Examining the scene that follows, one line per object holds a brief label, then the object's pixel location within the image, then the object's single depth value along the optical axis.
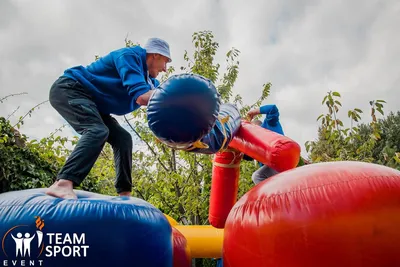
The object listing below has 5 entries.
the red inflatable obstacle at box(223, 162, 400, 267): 1.63
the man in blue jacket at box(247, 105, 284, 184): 3.43
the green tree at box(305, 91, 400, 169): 4.05
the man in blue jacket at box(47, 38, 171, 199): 2.12
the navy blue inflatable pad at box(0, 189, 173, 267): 1.75
